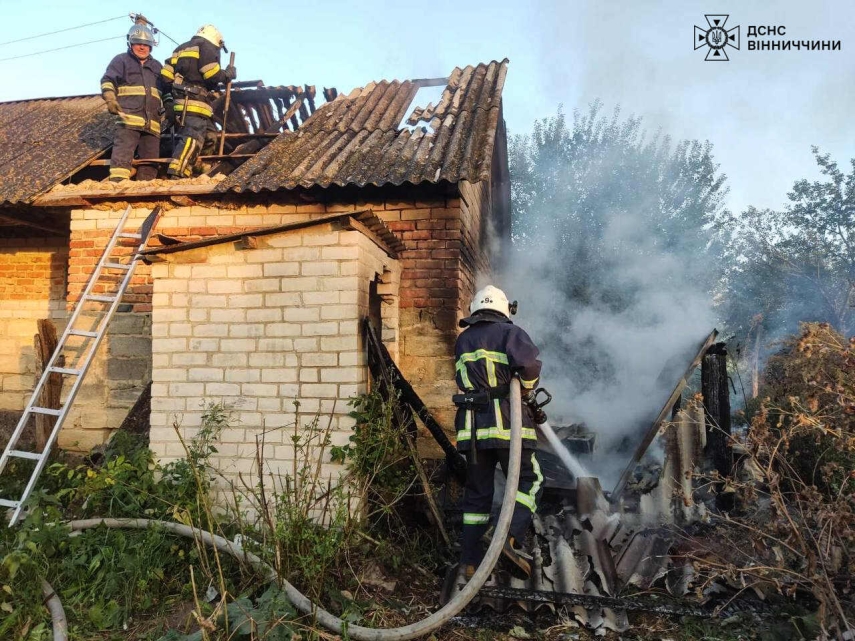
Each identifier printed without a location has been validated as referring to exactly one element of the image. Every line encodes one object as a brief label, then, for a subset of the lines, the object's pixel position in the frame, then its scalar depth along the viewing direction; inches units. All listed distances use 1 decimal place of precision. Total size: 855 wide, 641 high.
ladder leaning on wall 203.3
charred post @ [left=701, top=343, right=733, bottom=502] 210.5
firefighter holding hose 156.3
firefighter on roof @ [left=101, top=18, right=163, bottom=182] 262.2
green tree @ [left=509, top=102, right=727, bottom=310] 538.3
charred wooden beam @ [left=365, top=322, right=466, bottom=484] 192.9
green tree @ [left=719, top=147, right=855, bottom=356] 835.4
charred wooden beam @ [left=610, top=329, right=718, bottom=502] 208.4
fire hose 124.5
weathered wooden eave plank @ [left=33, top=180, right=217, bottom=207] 234.4
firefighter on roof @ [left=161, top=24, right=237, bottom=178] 274.8
